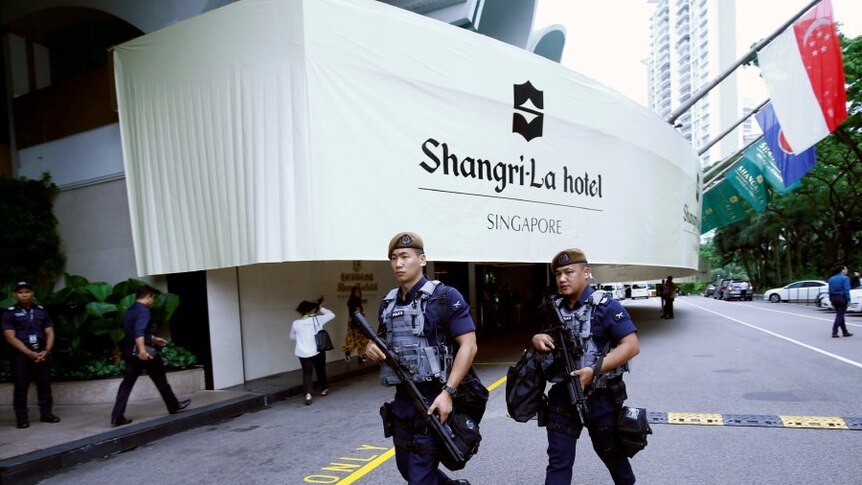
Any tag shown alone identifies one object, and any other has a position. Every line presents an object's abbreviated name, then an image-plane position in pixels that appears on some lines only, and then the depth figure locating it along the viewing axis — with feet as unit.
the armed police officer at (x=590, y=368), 10.32
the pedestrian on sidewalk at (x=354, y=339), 36.70
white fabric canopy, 25.45
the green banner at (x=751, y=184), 66.59
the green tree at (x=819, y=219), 75.61
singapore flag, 45.09
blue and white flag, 55.06
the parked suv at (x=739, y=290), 135.33
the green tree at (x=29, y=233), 32.32
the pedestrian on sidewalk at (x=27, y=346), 21.53
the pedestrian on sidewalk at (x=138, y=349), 21.26
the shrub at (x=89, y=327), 26.35
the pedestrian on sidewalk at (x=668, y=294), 69.56
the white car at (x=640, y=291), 163.32
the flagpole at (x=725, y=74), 45.41
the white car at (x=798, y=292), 100.37
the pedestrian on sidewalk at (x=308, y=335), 26.17
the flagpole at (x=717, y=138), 58.86
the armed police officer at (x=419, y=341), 9.72
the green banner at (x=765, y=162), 60.64
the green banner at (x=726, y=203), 77.15
